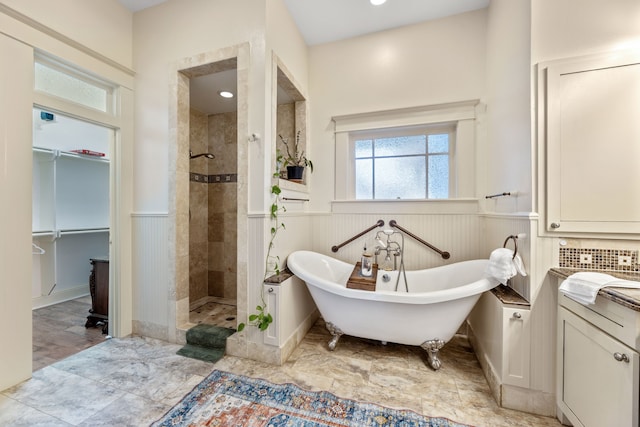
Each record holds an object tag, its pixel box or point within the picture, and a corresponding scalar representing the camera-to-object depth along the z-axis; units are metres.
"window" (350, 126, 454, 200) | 2.47
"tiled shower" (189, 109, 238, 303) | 3.19
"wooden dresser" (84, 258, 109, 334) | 2.44
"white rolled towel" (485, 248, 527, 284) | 1.49
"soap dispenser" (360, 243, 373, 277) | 2.24
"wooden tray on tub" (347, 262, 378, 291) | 1.87
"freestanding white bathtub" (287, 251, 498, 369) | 1.67
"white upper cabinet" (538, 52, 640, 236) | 1.31
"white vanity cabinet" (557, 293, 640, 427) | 0.96
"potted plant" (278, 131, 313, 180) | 2.40
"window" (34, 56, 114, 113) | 1.82
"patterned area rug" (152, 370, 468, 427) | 1.34
